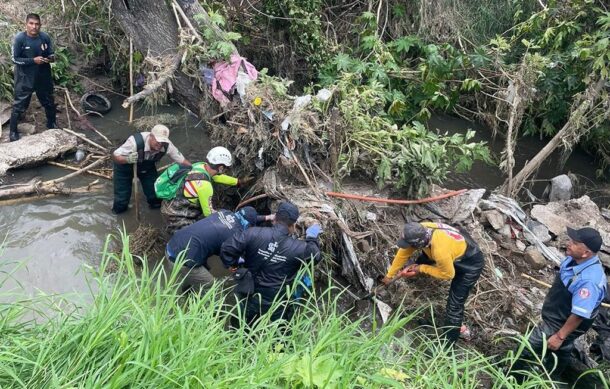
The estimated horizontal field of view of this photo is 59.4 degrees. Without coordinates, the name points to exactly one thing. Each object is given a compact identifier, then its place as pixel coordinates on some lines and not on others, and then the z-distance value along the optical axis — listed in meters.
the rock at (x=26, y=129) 8.09
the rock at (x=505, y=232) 6.87
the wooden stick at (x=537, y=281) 6.28
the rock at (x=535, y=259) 6.58
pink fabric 6.49
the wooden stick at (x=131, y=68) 8.49
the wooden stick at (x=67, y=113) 8.55
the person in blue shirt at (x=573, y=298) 4.54
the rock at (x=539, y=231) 7.02
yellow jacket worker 5.02
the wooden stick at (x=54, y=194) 6.59
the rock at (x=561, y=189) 8.42
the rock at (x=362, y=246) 5.95
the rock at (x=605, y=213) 7.75
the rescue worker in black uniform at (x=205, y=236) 5.00
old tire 8.98
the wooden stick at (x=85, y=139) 7.93
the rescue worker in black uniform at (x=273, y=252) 4.68
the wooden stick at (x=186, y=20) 6.84
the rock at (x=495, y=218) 6.85
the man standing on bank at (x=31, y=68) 7.38
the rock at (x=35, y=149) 7.19
